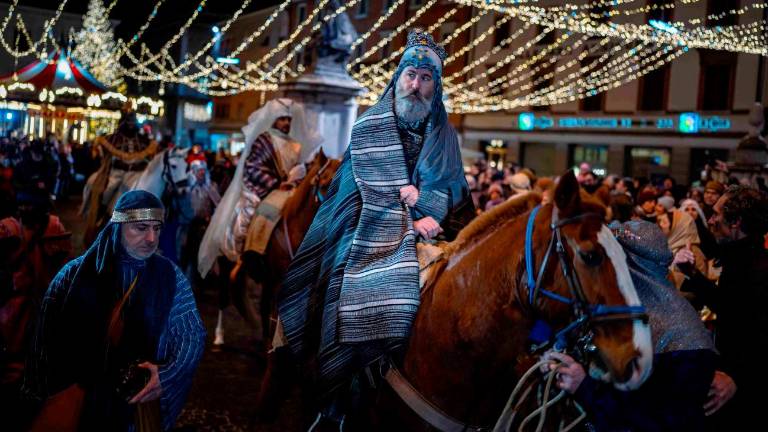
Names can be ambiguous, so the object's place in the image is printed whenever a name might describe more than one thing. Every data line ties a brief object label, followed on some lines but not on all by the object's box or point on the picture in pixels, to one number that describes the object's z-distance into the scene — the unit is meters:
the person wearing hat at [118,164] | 11.12
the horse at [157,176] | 10.16
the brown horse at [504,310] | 2.75
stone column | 13.34
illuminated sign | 30.57
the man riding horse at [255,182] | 7.78
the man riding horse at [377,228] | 3.61
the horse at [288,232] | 6.65
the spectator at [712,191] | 7.87
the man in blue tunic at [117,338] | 3.28
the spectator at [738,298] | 3.68
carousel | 21.47
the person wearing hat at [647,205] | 9.32
